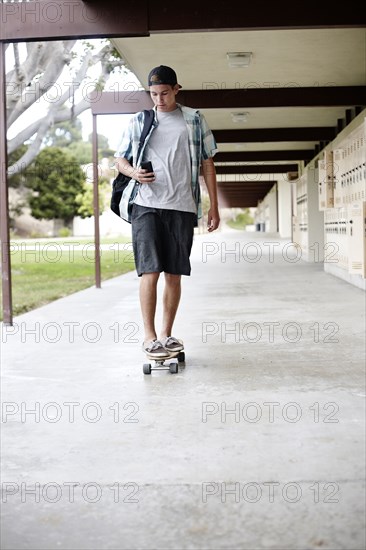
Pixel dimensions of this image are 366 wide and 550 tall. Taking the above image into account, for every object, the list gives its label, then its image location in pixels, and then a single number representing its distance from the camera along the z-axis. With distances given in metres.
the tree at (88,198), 44.46
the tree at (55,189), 47.00
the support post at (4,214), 6.62
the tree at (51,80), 14.02
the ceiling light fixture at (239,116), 11.50
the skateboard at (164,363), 4.24
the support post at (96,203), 10.28
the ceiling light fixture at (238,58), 7.84
